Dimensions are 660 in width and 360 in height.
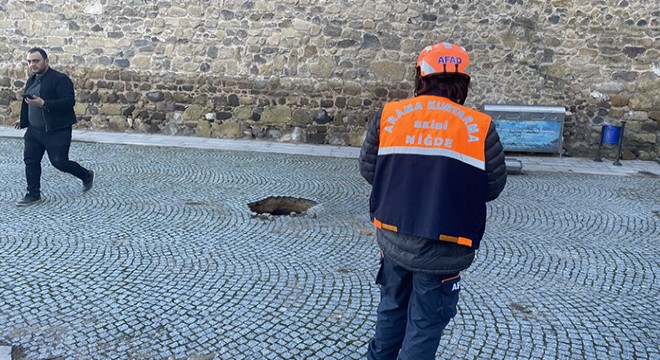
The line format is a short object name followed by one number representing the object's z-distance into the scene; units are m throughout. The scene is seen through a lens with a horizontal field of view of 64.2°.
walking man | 5.68
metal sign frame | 9.84
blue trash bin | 9.60
